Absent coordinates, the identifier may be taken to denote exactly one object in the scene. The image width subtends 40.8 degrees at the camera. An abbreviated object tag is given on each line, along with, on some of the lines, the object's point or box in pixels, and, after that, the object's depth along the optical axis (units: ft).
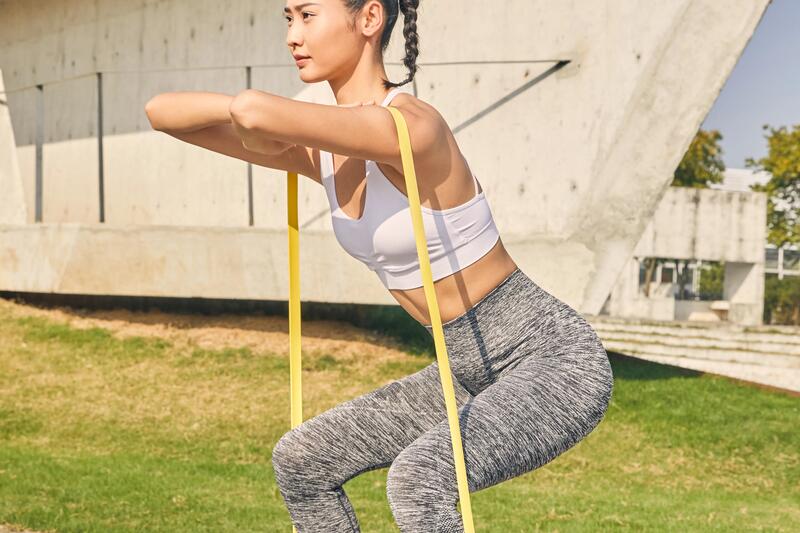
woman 8.20
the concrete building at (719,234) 93.45
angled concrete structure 31.65
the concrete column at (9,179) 47.57
